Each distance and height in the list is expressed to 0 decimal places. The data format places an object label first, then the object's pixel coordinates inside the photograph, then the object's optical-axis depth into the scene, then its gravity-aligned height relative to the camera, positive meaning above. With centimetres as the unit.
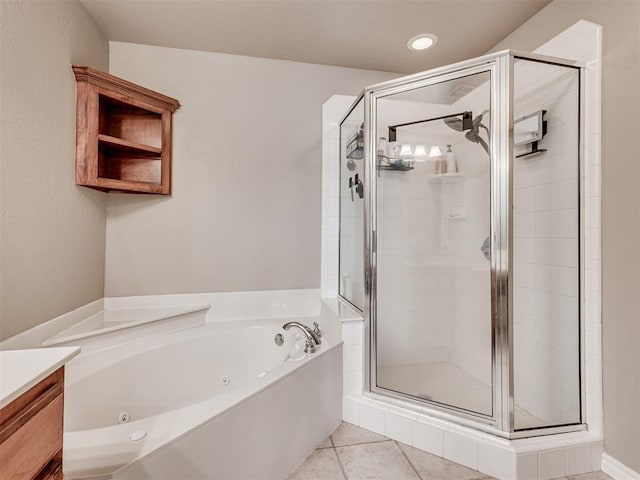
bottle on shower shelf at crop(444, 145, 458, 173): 207 +53
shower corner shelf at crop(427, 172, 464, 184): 203 +43
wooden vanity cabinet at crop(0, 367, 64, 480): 61 -39
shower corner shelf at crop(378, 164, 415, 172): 203 +49
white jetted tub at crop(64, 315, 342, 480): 100 -67
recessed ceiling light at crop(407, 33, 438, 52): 213 +134
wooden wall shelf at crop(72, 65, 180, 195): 184 +68
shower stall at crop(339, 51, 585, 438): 156 +2
